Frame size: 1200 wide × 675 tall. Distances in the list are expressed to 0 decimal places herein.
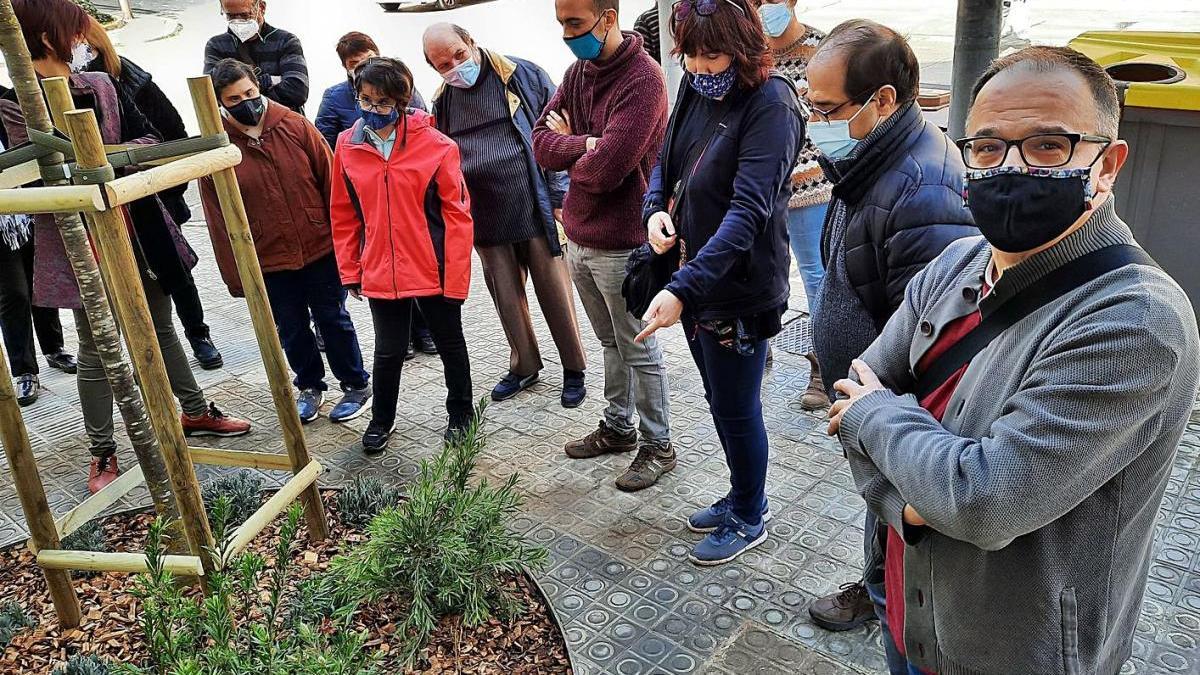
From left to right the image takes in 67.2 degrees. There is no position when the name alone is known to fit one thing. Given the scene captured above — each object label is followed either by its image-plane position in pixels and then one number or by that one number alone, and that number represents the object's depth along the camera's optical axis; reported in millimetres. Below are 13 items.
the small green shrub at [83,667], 2635
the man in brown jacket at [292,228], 4359
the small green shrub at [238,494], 3652
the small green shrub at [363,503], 3645
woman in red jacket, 4074
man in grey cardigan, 1438
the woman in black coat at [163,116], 4277
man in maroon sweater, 3656
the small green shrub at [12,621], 2977
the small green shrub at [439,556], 2854
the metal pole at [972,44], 4191
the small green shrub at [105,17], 19769
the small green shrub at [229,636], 2178
